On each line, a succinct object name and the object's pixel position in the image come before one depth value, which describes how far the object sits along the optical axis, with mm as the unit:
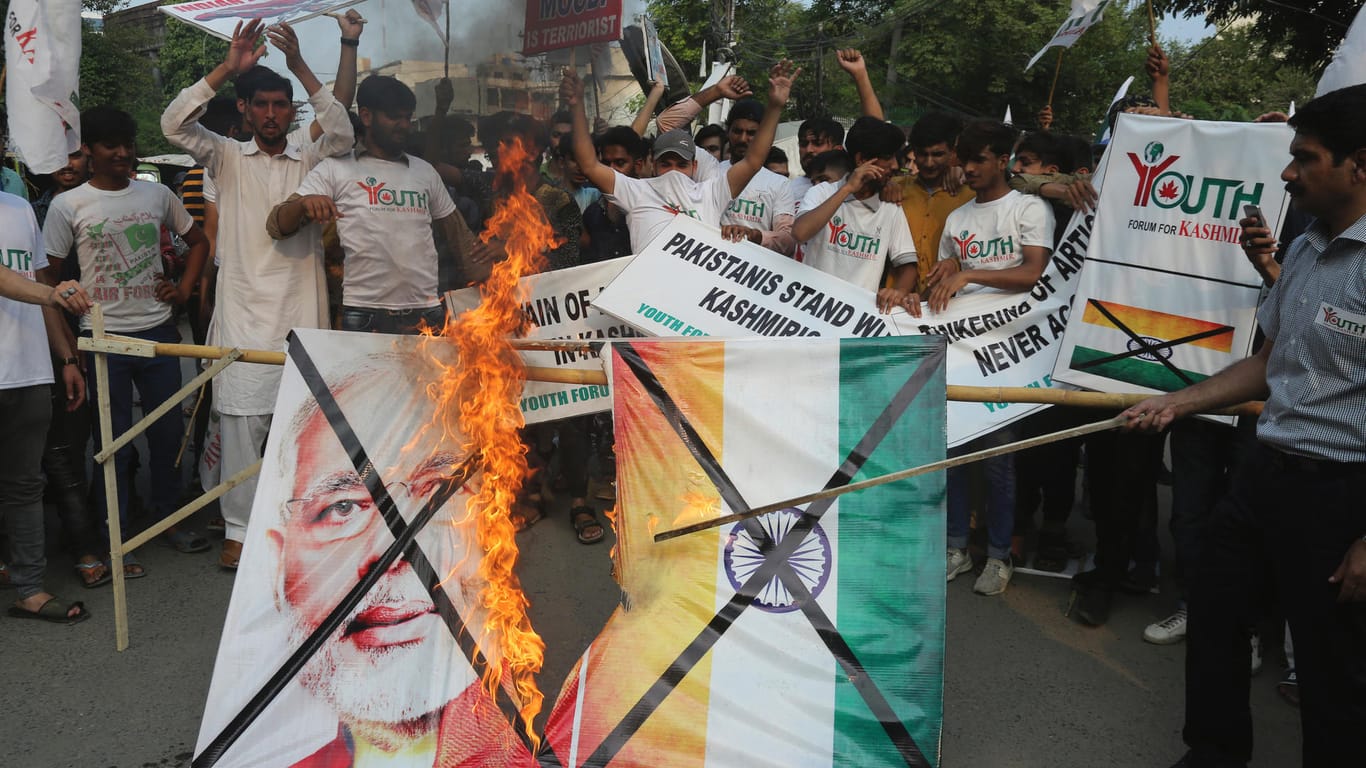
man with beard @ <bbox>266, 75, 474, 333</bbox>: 4688
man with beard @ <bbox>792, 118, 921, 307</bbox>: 5203
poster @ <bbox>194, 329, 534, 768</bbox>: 3195
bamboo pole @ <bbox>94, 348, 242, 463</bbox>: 3930
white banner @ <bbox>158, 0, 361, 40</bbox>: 4020
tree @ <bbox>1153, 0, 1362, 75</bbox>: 13234
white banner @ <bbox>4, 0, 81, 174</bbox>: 4020
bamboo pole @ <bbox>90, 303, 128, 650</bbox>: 4020
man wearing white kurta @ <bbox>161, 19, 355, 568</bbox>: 5012
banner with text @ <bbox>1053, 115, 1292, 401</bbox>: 4172
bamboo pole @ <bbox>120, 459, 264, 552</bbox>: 3977
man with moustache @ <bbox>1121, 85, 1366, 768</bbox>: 2805
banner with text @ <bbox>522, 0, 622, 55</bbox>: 3943
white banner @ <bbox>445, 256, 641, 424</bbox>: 5199
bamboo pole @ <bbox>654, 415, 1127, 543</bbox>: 3074
